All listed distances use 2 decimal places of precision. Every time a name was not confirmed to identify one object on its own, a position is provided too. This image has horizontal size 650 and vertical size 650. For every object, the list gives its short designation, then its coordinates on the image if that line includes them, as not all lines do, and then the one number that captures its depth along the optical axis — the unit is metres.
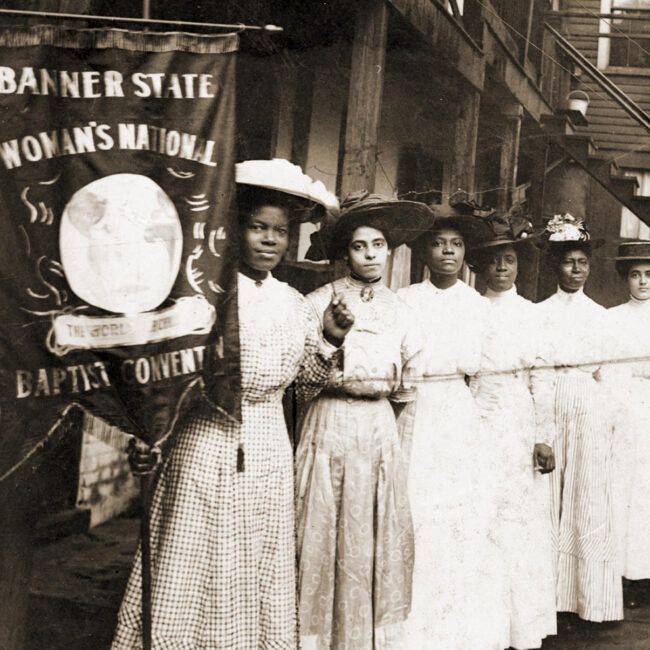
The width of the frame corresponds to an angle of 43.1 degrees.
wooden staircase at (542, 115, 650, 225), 5.39
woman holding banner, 3.10
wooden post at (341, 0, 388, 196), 4.43
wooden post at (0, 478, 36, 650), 3.27
